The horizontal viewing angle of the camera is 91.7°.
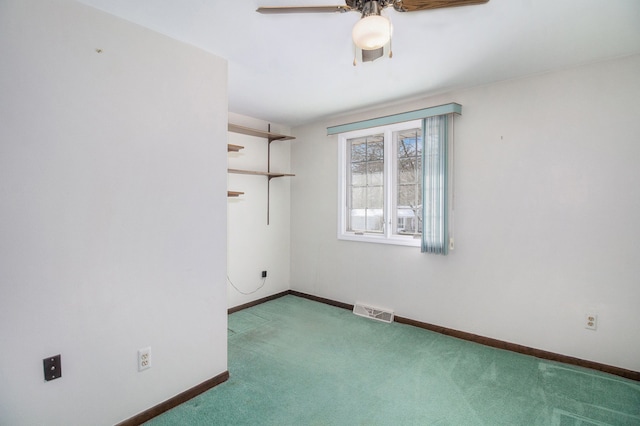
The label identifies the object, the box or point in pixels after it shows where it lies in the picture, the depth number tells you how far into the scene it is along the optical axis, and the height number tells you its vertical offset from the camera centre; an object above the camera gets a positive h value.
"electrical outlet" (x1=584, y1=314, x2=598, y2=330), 2.35 -0.90
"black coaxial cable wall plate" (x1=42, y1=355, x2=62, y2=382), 1.52 -0.81
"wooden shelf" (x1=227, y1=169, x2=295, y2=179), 3.51 +0.39
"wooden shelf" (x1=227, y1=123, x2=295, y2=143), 3.39 +0.87
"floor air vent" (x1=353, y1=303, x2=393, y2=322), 3.39 -1.22
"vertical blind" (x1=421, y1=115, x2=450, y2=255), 2.96 +0.19
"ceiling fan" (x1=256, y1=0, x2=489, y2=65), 1.28 +0.88
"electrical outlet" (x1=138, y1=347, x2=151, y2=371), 1.86 -0.93
